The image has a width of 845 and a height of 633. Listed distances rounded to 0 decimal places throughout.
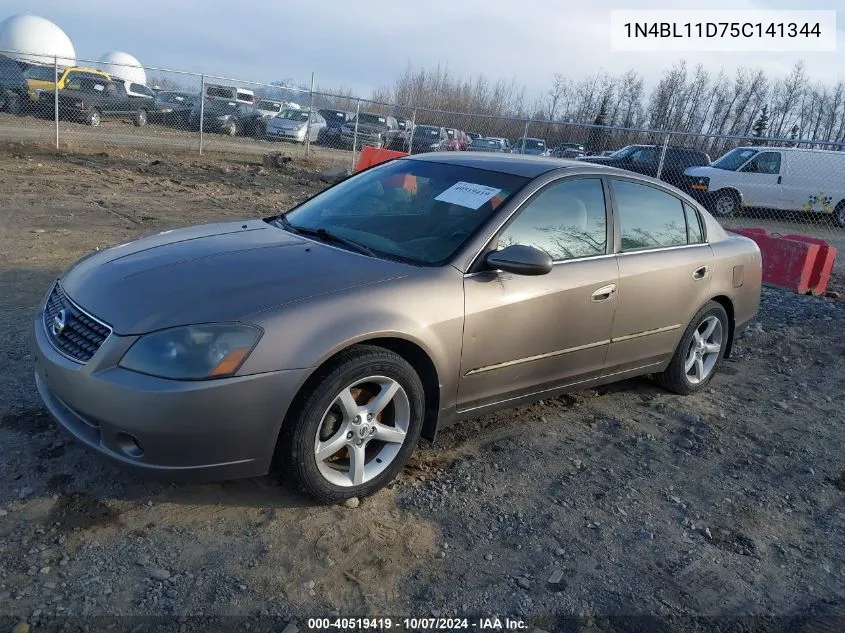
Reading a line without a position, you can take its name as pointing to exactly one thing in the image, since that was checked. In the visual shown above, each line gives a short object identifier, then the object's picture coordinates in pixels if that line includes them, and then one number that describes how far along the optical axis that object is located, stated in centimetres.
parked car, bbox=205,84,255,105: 2555
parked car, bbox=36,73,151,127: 2127
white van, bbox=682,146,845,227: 1694
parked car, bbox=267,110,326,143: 2614
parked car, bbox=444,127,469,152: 2411
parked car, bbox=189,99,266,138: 2430
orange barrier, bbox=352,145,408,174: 1351
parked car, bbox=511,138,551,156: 2027
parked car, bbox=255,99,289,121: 2788
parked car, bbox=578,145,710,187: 1736
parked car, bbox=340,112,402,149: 2269
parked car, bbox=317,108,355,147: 2728
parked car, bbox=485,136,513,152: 2291
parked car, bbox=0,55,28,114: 2252
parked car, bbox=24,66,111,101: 2214
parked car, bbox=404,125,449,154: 2317
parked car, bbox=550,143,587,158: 1994
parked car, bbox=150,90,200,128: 2500
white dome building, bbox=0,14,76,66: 3788
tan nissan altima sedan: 275
